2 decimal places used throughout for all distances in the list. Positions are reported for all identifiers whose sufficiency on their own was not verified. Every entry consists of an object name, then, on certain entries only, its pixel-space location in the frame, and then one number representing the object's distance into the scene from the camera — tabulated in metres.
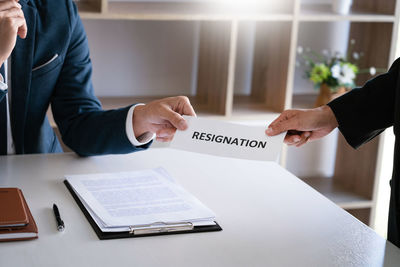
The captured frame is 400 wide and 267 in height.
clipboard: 1.72
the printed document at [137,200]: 1.76
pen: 1.74
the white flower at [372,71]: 3.16
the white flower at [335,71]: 3.14
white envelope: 1.82
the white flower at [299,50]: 3.20
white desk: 1.65
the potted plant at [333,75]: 3.15
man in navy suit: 2.12
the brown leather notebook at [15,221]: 1.68
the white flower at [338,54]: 3.28
